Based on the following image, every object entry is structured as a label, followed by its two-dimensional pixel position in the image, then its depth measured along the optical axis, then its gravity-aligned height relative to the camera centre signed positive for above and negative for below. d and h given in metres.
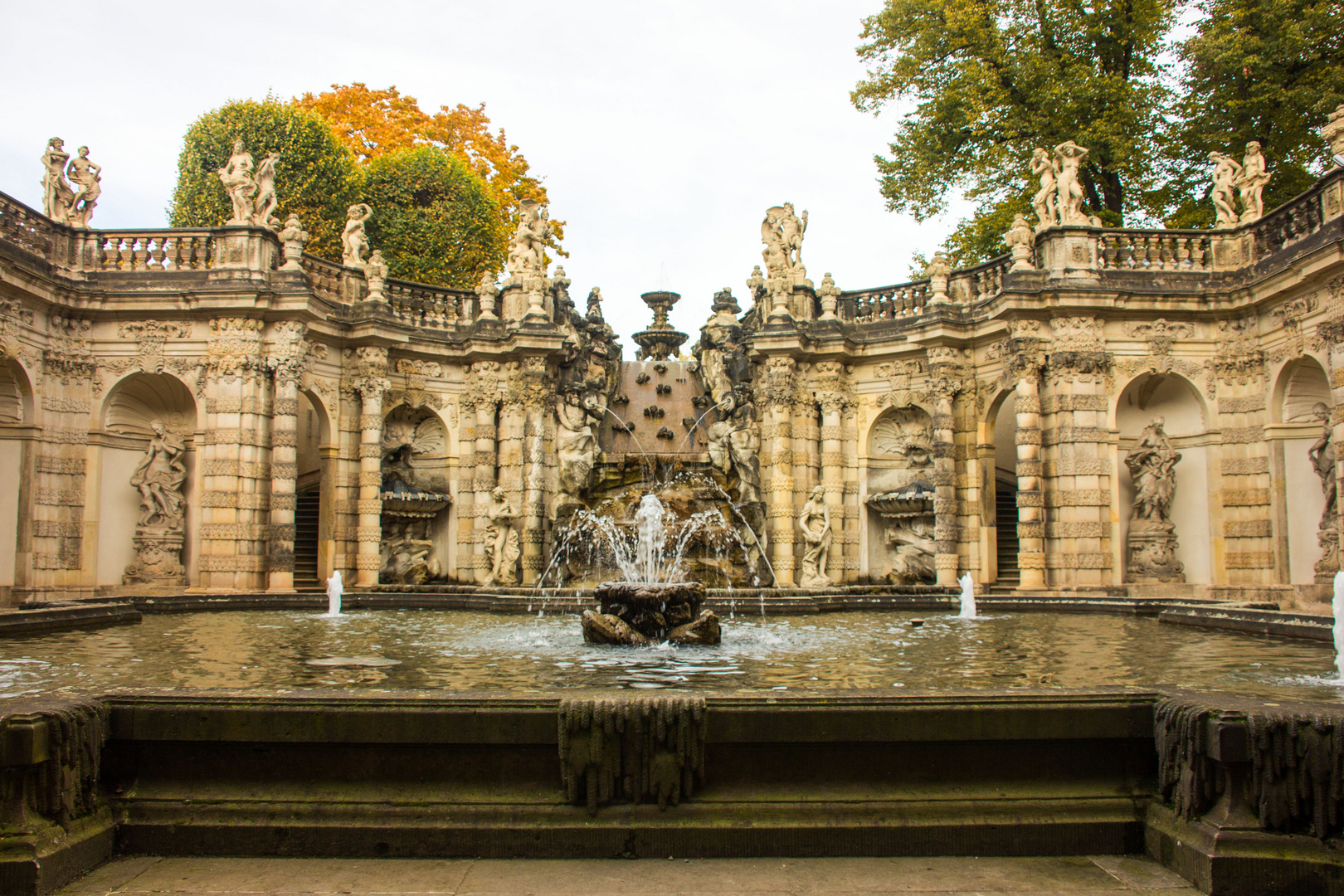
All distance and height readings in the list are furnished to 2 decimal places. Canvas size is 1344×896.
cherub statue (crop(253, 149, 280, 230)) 16.89 +6.18
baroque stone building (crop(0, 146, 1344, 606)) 15.57 +2.03
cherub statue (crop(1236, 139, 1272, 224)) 16.06 +6.09
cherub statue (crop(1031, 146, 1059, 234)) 16.55 +6.16
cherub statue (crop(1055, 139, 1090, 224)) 16.31 +6.13
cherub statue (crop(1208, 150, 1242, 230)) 16.42 +6.10
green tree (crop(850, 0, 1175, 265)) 19.89 +9.75
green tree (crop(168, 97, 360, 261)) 22.50 +9.10
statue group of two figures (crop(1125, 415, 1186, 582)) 16.11 +0.11
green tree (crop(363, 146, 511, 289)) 24.48 +8.45
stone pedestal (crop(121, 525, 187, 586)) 16.52 -0.76
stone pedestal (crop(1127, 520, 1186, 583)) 16.06 -0.65
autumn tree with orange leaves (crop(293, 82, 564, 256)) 28.20 +12.45
